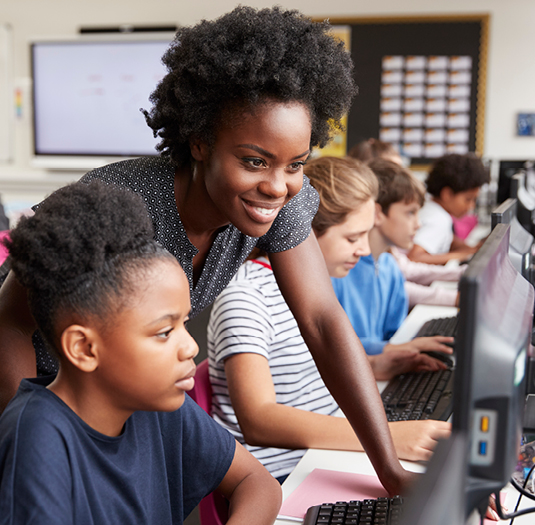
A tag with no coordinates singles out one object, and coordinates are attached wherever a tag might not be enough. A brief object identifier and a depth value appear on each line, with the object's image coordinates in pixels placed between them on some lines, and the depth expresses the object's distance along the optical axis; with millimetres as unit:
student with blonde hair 1127
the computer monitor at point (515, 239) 915
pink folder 924
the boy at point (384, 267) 1967
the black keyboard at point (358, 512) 817
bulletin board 4555
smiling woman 837
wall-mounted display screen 4879
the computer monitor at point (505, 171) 3238
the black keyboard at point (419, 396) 1251
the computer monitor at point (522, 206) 1572
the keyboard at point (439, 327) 1888
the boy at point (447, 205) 3168
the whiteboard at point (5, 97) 5020
